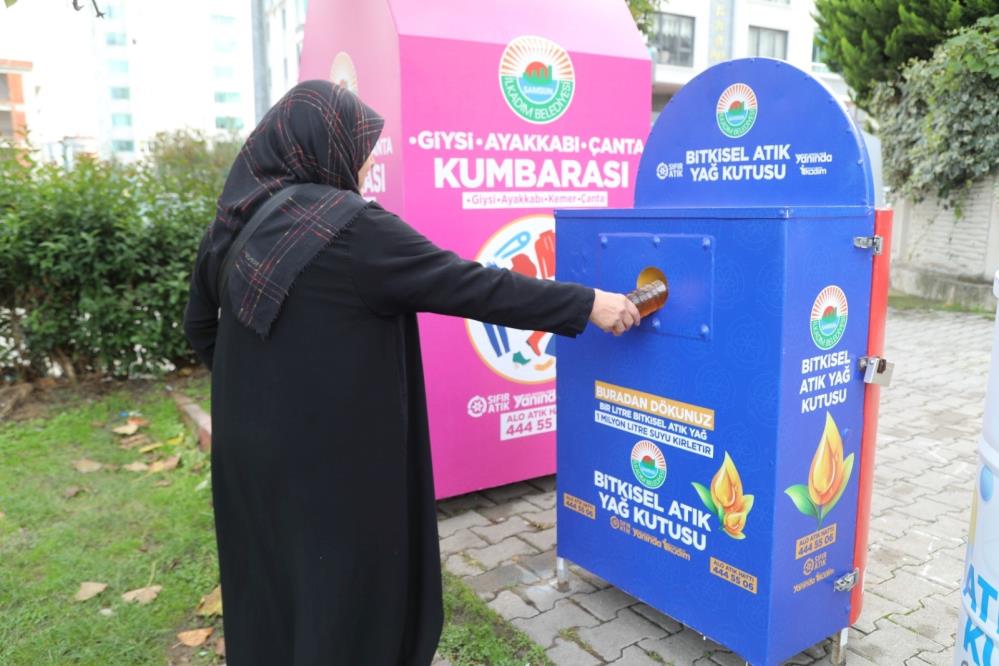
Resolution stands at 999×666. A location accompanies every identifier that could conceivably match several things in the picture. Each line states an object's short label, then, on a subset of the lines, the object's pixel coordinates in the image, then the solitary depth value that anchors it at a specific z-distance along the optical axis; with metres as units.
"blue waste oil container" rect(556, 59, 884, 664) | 2.27
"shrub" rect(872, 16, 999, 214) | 9.72
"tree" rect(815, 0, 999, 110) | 10.30
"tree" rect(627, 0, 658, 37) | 6.42
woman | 2.00
